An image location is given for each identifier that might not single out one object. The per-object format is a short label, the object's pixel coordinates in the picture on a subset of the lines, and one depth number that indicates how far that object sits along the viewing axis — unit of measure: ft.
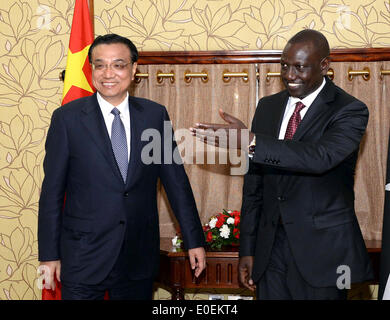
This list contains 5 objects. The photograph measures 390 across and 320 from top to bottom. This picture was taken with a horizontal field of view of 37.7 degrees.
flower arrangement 11.91
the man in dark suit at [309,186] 7.55
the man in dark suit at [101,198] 8.13
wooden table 11.55
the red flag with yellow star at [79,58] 11.79
